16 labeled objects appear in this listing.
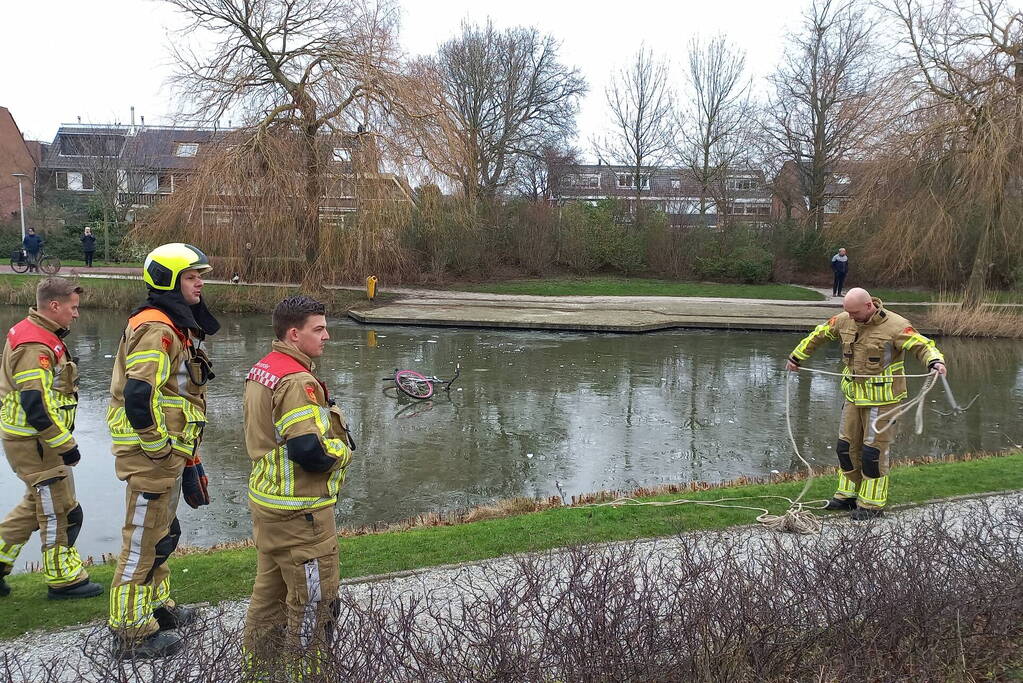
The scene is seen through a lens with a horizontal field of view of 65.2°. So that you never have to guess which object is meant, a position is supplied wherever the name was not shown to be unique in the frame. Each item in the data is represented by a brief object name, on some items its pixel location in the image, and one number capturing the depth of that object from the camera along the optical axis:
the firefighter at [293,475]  3.44
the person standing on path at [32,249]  28.03
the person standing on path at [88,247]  30.45
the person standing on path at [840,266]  28.00
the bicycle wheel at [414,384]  12.73
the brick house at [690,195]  35.78
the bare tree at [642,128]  40.78
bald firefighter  6.41
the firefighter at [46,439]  4.63
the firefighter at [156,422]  3.90
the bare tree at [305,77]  23.38
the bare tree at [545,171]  40.12
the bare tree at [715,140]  37.25
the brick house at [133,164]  23.47
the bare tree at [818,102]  34.31
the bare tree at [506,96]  38.16
